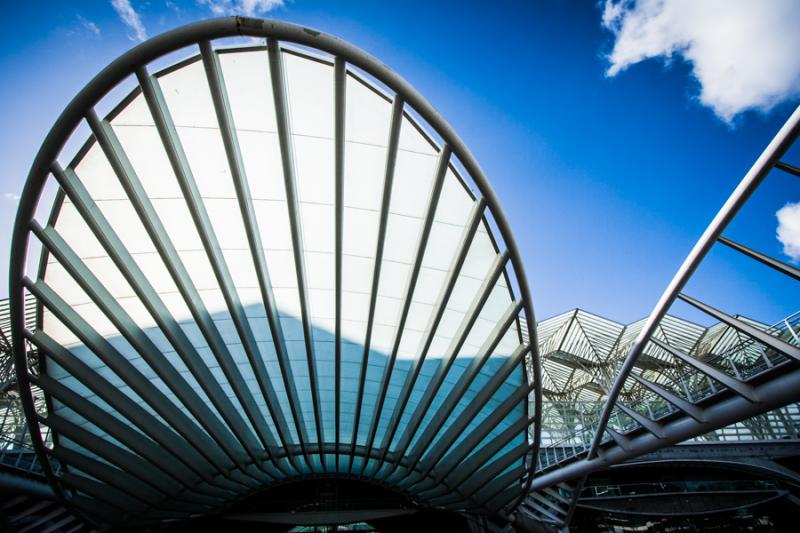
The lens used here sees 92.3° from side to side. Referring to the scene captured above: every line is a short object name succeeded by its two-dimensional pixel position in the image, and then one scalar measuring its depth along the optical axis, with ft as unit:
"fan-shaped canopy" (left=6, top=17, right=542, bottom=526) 22.22
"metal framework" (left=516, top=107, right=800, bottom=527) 26.17
